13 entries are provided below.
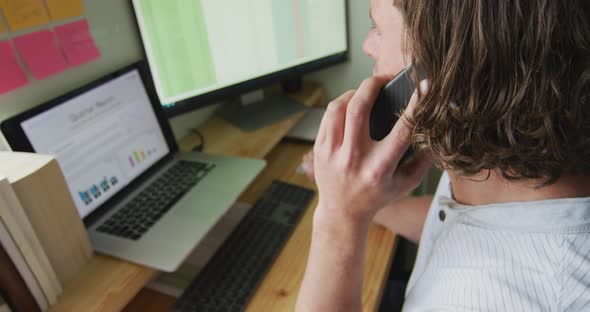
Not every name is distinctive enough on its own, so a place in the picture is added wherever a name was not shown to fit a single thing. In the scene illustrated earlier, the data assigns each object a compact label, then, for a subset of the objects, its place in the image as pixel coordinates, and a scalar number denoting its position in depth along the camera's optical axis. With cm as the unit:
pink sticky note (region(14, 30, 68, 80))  73
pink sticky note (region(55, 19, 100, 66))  80
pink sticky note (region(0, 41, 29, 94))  69
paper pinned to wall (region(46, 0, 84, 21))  76
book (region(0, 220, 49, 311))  56
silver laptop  72
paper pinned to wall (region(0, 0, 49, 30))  69
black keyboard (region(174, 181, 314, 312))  74
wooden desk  66
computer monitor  93
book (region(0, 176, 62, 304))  56
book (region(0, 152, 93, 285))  59
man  44
